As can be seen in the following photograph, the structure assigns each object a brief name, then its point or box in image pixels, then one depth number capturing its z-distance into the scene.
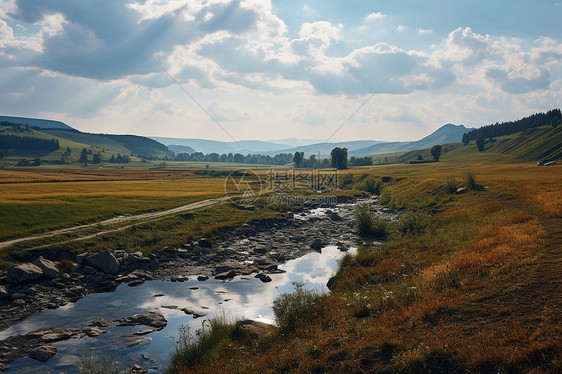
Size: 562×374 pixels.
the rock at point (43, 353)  17.22
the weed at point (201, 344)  16.08
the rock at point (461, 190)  57.94
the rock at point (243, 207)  61.25
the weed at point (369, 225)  45.00
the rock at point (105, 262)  30.44
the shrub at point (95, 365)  14.31
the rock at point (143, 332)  20.06
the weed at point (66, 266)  29.19
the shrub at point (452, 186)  60.62
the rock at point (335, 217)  57.62
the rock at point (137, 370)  16.11
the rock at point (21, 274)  25.89
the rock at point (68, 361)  16.77
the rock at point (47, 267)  27.53
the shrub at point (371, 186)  95.72
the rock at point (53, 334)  19.08
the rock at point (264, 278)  29.47
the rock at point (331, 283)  26.70
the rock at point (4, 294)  23.94
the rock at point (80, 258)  31.06
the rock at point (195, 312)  22.55
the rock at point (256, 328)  18.66
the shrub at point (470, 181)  58.69
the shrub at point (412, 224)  41.06
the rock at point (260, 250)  38.96
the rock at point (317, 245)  40.88
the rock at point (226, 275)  30.32
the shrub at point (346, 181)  110.54
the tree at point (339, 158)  163.50
